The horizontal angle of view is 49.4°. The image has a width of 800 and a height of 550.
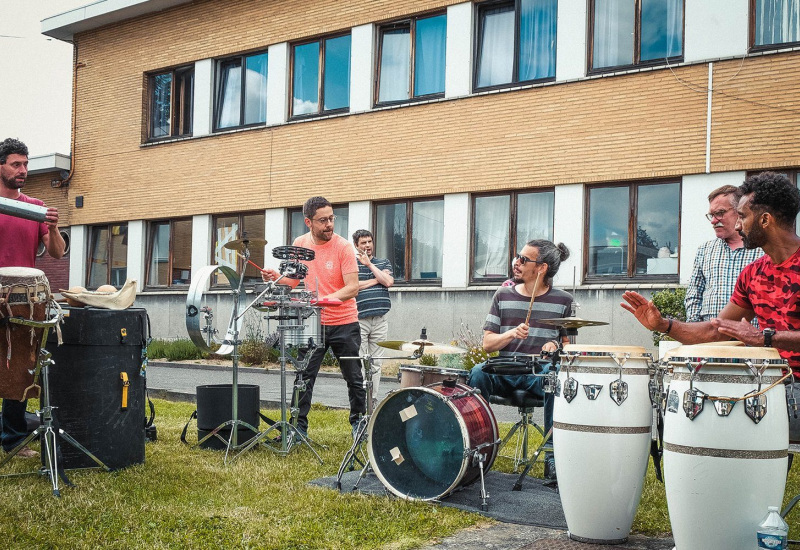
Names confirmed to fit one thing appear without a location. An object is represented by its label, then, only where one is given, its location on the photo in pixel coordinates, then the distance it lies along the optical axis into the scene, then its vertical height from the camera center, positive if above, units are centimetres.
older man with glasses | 626 +22
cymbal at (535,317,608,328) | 522 -22
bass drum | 521 -97
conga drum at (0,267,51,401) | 512 -37
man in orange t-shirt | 724 -7
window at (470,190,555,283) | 1437 +96
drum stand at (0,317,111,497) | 532 -105
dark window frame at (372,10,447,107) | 1550 +421
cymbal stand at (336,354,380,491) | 560 -103
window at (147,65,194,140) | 1941 +385
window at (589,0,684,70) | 1306 +392
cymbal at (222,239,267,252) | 630 +24
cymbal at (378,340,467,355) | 534 -41
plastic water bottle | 359 -100
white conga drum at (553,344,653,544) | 441 -79
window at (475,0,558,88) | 1429 +406
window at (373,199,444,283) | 1550 +79
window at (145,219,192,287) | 1916 +47
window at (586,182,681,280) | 1315 +88
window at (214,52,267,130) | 1809 +391
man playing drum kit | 628 -19
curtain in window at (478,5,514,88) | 1468 +401
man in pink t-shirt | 621 +24
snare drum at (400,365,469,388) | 546 -61
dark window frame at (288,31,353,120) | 1689 +383
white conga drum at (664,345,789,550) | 375 -69
